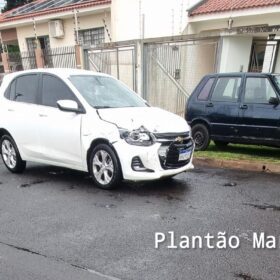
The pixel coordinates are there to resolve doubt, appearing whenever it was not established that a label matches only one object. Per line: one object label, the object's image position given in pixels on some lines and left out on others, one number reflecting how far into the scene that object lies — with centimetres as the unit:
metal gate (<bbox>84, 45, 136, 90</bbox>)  1232
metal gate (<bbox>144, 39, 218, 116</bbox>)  1096
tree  4094
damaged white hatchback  518
